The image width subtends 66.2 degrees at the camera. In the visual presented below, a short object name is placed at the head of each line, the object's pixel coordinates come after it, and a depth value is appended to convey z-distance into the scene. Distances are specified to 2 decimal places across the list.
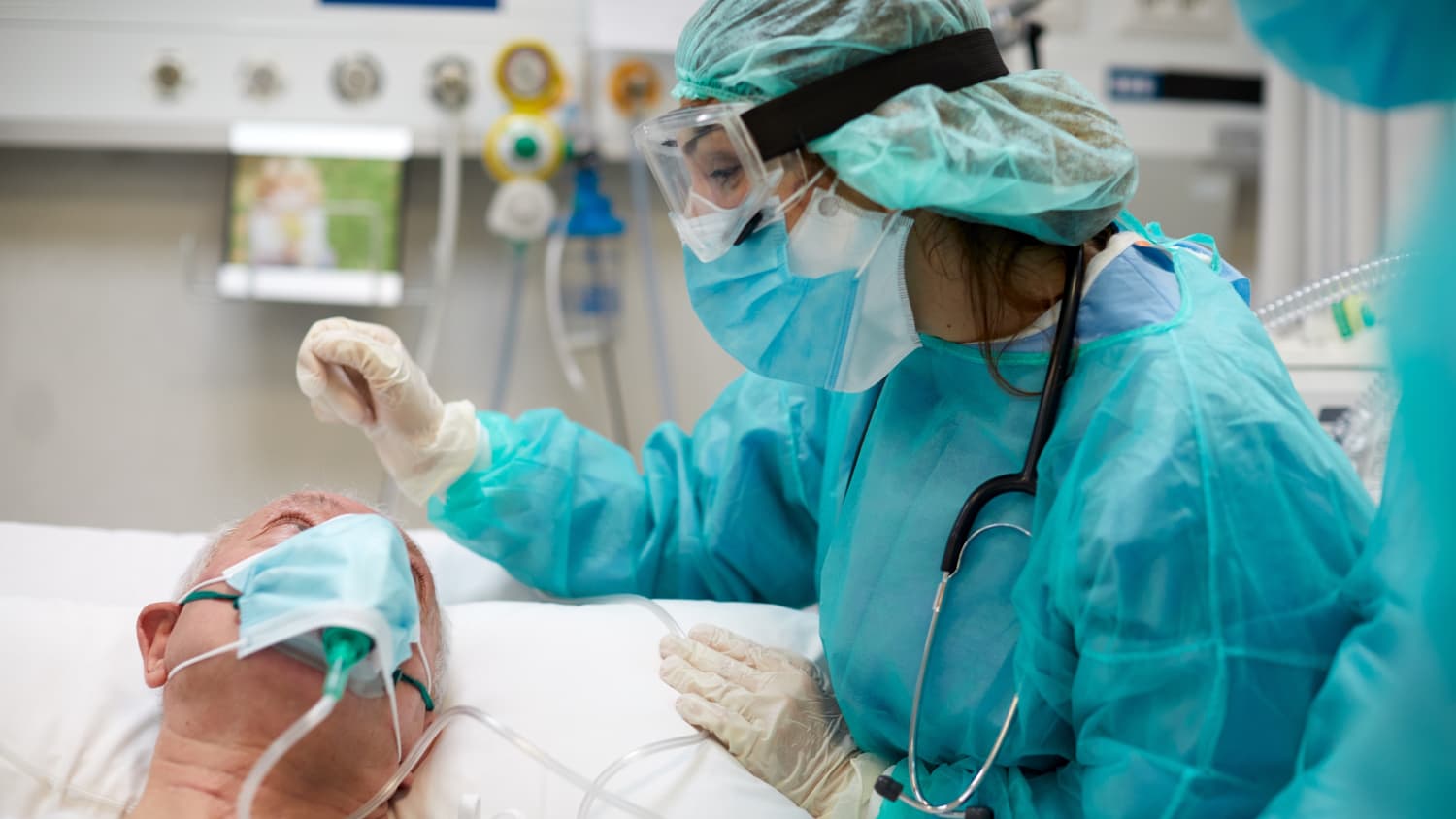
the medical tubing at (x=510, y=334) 2.49
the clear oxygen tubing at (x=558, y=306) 2.40
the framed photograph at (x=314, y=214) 2.33
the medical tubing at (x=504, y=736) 1.14
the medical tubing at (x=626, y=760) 1.13
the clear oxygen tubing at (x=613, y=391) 2.58
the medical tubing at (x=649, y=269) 2.45
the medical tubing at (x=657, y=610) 1.40
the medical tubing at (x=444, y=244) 2.34
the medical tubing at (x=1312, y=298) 1.71
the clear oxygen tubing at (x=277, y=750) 0.90
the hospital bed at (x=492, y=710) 1.18
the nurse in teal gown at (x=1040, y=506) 0.91
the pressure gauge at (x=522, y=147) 2.26
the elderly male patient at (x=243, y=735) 1.09
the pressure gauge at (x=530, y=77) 2.33
